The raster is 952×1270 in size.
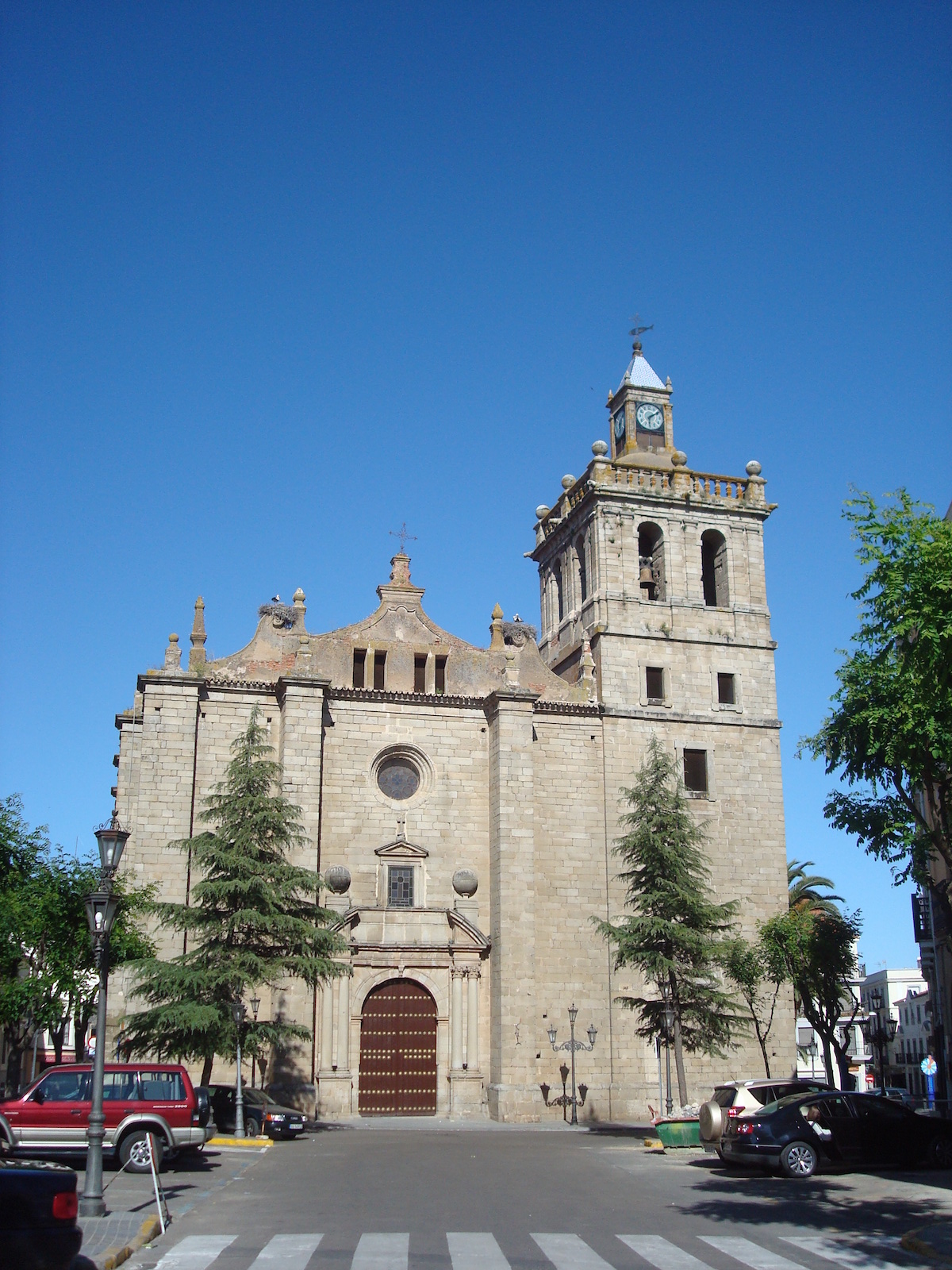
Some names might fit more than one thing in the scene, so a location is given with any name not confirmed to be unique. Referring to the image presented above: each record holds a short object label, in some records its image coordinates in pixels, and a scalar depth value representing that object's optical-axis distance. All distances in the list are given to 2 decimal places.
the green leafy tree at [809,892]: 48.12
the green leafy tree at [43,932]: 29.22
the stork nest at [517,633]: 37.66
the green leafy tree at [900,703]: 15.95
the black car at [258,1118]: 24.72
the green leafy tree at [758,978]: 30.09
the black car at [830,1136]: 18.14
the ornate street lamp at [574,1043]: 31.27
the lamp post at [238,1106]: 24.14
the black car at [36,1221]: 7.97
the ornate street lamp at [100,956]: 13.30
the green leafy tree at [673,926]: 26.88
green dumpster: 22.70
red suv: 17.59
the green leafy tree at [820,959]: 33.81
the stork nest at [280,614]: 35.09
